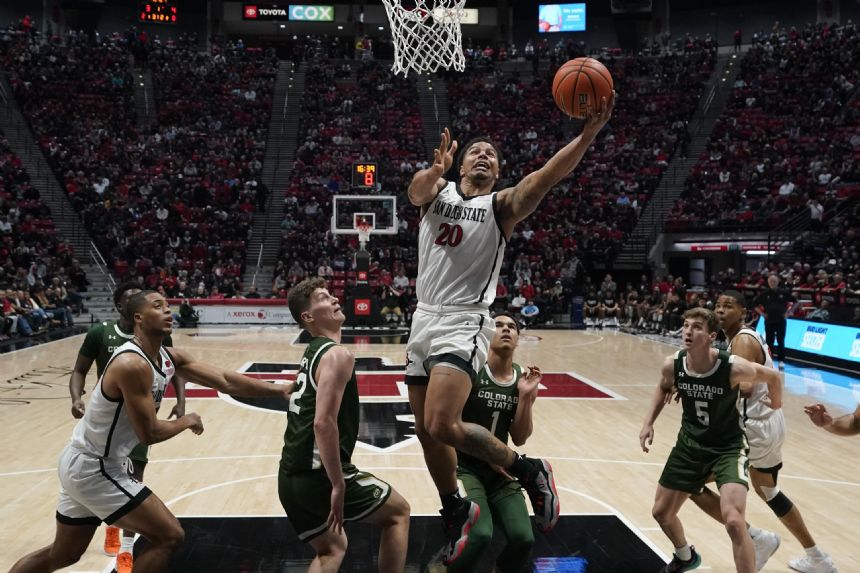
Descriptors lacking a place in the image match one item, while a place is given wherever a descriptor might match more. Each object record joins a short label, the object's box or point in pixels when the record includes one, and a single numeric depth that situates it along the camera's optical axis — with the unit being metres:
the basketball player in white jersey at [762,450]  4.63
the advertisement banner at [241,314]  21.57
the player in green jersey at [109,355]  4.95
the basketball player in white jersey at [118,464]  3.65
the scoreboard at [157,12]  34.44
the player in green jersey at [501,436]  3.86
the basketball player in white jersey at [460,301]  3.81
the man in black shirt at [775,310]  13.48
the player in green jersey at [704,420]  4.42
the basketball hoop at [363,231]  19.44
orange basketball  3.95
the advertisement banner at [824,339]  13.52
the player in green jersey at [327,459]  3.41
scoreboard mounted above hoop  18.72
